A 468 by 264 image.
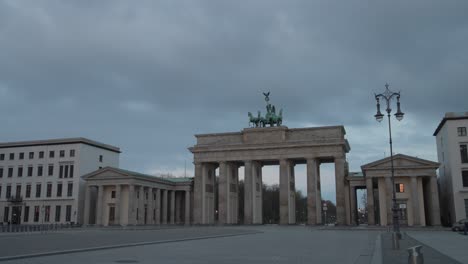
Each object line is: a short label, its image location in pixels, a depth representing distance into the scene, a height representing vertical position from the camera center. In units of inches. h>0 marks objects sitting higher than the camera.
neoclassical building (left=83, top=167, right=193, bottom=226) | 3142.2 +114.9
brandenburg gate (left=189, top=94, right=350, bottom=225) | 3085.6 +362.4
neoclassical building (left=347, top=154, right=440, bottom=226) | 2677.2 +144.8
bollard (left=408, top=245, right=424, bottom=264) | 405.4 -36.9
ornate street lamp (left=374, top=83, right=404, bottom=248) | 1148.8 +257.0
